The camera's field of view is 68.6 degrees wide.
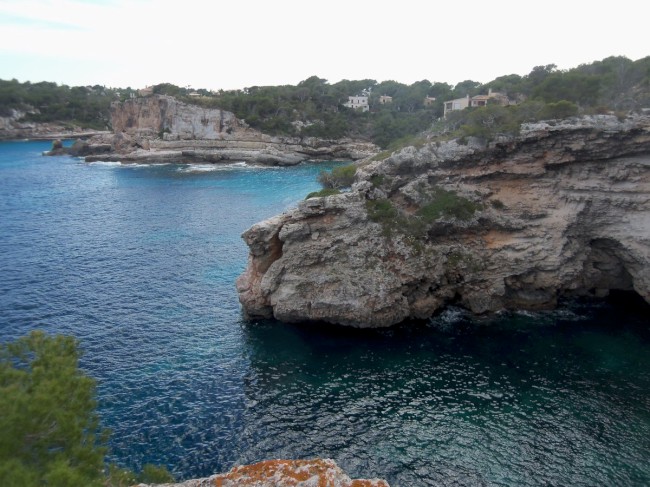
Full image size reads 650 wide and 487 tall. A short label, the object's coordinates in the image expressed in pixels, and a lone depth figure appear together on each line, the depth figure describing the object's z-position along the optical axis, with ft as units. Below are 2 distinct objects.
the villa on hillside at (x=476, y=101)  215.55
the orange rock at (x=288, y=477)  32.94
